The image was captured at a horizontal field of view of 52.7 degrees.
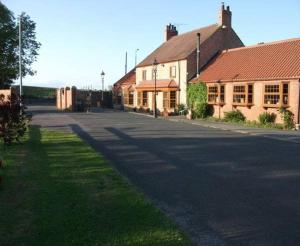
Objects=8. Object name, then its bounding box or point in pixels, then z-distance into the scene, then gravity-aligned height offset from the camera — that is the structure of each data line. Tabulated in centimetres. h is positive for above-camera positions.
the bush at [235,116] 2022 -87
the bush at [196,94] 2357 +74
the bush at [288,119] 1699 -88
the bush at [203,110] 2295 -51
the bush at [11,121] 971 -57
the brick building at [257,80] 1771 +154
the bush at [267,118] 1823 -88
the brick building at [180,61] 2612 +383
